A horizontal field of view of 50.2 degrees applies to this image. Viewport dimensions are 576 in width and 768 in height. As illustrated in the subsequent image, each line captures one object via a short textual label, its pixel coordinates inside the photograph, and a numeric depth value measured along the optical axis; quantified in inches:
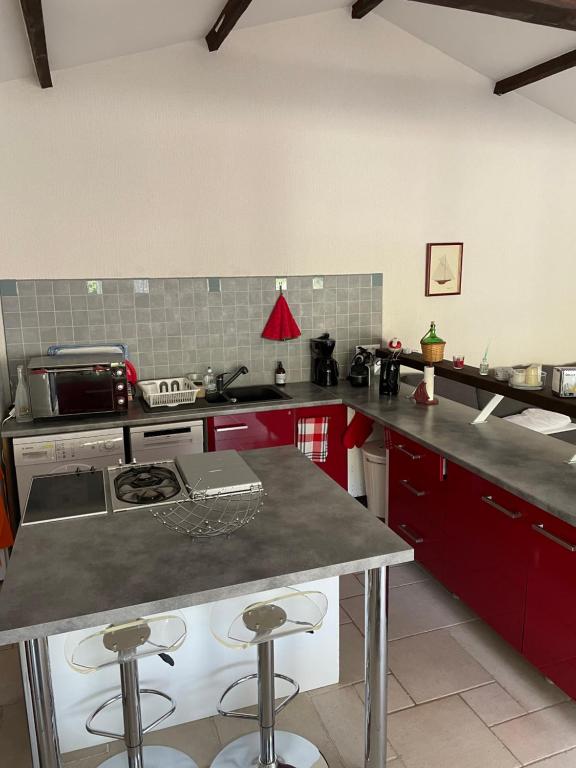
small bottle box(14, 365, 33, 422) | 135.6
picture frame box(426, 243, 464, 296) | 175.9
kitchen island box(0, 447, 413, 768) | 60.8
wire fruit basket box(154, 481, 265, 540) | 75.5
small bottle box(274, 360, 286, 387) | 167.3
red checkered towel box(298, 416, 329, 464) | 152.5
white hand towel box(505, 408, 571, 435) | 161.9
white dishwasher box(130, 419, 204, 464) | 137.7
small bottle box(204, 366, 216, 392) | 160.4
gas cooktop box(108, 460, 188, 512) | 83.4
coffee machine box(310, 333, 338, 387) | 166.7
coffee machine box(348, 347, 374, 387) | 165.0
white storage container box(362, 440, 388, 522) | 152.1
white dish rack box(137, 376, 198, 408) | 144.2
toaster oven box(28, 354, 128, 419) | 132.1
